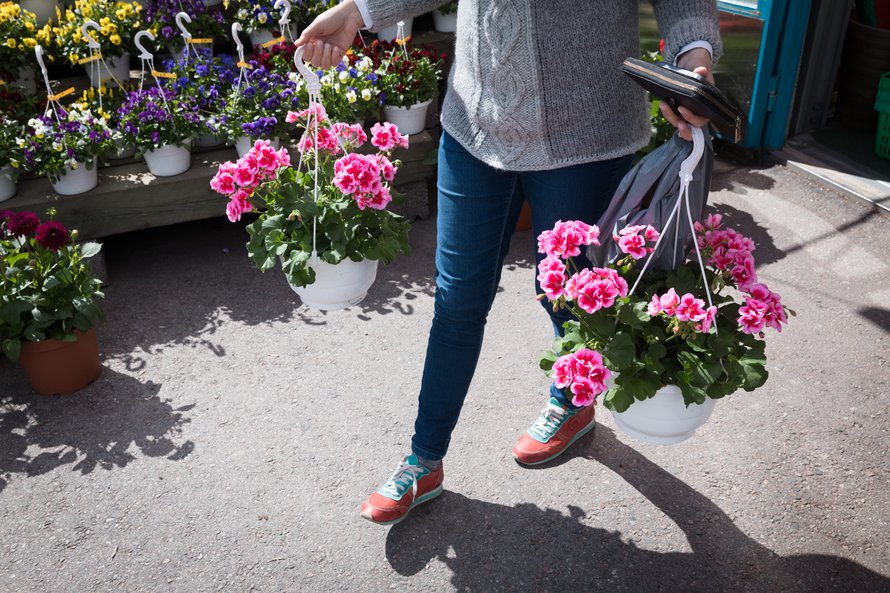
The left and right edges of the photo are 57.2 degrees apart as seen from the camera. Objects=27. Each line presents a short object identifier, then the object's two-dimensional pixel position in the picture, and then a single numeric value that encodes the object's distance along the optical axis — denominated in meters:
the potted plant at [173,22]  4.27
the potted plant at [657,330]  1.83
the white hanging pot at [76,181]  3.59
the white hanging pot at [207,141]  3.96
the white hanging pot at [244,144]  3.82
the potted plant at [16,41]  3.96
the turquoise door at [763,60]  4.36
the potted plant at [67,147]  3.48
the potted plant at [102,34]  4.05
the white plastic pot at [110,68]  4.20
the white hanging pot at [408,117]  4.04
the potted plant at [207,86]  3.79
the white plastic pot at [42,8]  4.37
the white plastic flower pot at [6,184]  3.51
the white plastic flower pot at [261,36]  4.45
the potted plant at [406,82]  3.95
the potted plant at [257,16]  4.32
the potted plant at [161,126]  3.63
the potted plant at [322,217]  2.25
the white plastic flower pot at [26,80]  4.12
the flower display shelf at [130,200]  3.64
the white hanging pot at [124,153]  3.75
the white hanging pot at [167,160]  3.70
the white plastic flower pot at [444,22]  4.60
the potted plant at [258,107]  3.75
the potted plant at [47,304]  2.87
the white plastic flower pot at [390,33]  4.54
